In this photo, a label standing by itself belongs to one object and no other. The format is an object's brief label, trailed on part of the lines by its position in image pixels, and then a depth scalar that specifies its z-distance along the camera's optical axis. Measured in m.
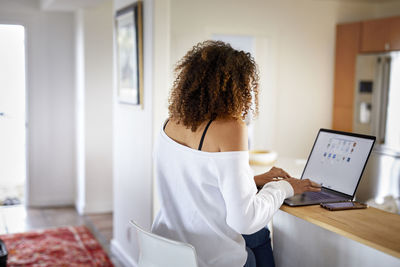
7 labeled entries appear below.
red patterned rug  3.81
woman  1.52
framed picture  3.26
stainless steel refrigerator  4.73
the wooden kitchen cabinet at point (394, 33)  4.80
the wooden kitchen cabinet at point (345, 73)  5.25
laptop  1.85
